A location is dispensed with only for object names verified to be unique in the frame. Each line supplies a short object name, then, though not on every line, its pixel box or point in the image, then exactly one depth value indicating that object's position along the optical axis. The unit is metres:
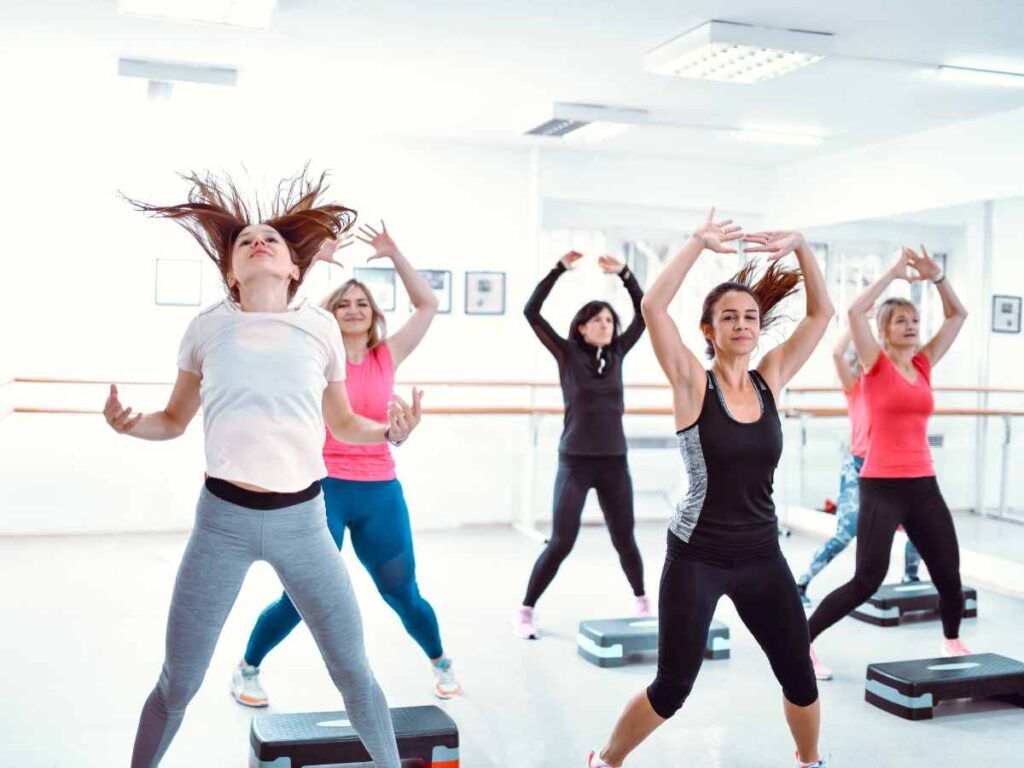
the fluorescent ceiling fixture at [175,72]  5.23
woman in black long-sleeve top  4.55
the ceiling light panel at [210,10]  4.16
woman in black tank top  2.66
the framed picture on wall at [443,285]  7.33
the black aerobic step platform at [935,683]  3.71
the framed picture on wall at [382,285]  7.20
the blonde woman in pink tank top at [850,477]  4.37
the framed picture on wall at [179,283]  6.79
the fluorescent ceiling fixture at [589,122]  6.01
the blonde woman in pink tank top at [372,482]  3.45
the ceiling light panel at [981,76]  5.02
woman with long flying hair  2.36
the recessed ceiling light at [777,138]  6.77
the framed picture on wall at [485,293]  7.42
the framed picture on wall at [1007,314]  6.03
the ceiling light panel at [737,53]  4.45
